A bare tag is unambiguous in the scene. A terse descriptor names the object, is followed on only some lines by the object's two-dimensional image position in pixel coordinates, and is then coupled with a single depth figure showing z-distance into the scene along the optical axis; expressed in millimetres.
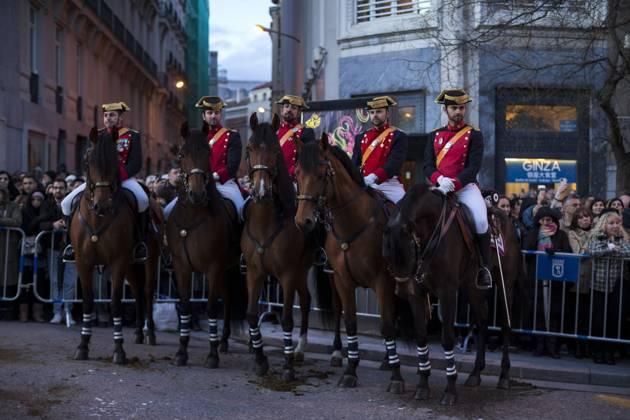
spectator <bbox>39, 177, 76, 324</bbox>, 13734
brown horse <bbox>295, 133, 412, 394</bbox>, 9406
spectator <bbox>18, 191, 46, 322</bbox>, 13844
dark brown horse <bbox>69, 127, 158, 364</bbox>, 10328
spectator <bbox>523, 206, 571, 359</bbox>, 11891
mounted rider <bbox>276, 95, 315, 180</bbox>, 10830
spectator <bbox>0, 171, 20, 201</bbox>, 14298
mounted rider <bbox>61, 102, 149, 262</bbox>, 11195
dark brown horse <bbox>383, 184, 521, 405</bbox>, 8742
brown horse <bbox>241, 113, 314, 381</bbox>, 9758
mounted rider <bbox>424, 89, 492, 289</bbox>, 9523
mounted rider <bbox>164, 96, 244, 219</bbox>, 11102
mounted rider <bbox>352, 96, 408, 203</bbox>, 10219
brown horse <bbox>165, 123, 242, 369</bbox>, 10352
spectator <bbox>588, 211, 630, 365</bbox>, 11477
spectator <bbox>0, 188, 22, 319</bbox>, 13805
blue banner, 11797
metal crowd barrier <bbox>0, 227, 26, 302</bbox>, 13812
